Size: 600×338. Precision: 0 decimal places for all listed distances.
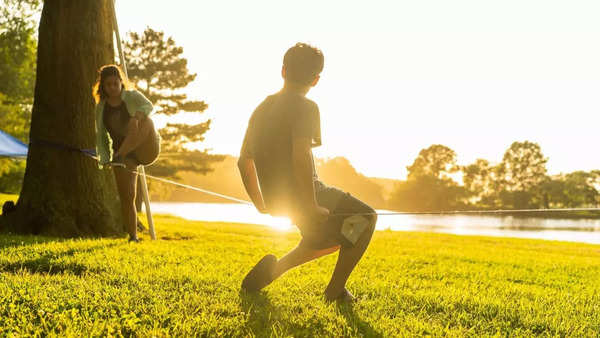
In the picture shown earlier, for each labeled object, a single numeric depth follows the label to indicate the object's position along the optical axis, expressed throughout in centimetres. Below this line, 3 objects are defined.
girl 500
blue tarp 1074
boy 283
